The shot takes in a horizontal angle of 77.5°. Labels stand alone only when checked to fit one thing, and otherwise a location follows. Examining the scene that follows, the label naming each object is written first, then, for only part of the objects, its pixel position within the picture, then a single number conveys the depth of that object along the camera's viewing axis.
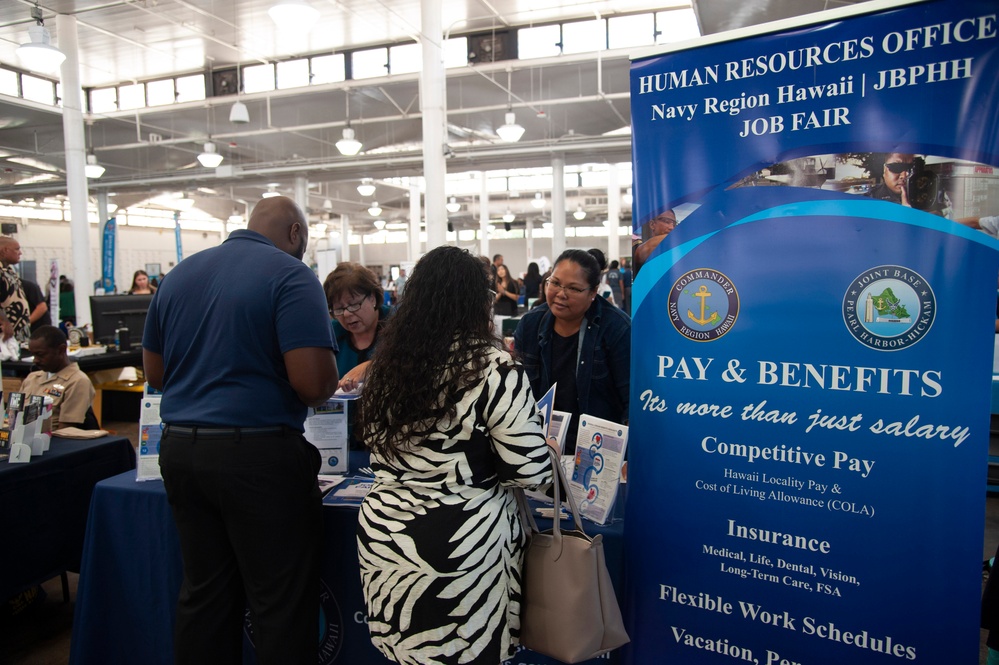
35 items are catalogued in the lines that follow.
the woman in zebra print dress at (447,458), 1.38
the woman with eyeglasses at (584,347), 2.31
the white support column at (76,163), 9.39
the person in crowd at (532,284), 10.17
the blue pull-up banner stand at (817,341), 1.41
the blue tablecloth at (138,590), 1.94
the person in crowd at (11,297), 4.44
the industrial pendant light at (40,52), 6.07
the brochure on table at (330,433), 2.09
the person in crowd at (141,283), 7.78
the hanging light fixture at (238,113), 9.12
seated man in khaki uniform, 3.15
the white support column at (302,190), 15.38
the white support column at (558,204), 13.57
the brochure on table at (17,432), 2.38
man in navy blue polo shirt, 1.57
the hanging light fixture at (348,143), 10.34
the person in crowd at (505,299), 8.57
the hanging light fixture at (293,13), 5.63
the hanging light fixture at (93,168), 11.66
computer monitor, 5.88
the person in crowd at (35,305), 5.74
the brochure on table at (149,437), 2.07
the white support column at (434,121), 8.06
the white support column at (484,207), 18.11
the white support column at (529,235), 23.85
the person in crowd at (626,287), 11.11
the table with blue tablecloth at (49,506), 2.33
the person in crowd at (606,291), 9.18
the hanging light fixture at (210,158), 10.73
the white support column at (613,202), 15.96
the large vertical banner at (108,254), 11.48
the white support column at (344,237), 23.73
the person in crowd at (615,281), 12.26
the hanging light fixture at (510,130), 9.23
